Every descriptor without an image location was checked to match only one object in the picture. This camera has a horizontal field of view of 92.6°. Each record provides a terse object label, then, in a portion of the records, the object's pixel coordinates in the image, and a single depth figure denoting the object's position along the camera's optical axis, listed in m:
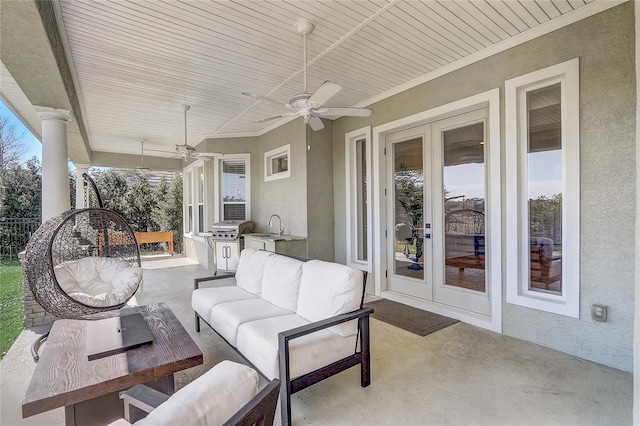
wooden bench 9.37
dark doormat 3.44
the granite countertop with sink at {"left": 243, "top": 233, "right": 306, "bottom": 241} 5.19
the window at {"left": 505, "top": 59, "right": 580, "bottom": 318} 2.74
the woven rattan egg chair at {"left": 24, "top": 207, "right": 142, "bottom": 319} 1.93
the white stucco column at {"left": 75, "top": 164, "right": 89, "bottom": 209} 7.18
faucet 5.86
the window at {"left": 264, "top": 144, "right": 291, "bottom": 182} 5.80
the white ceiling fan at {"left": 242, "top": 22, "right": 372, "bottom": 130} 2.69
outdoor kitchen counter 5.07
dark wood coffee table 1.55
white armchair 0.86
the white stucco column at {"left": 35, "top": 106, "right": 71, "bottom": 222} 3.46
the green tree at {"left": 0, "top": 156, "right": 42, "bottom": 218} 6.02
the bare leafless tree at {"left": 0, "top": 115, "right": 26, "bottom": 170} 4.47
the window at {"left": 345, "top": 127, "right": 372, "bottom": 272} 5.11
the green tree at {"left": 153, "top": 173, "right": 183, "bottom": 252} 10.74
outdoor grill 5.92
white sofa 1.98
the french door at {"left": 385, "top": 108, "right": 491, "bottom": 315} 3.67
